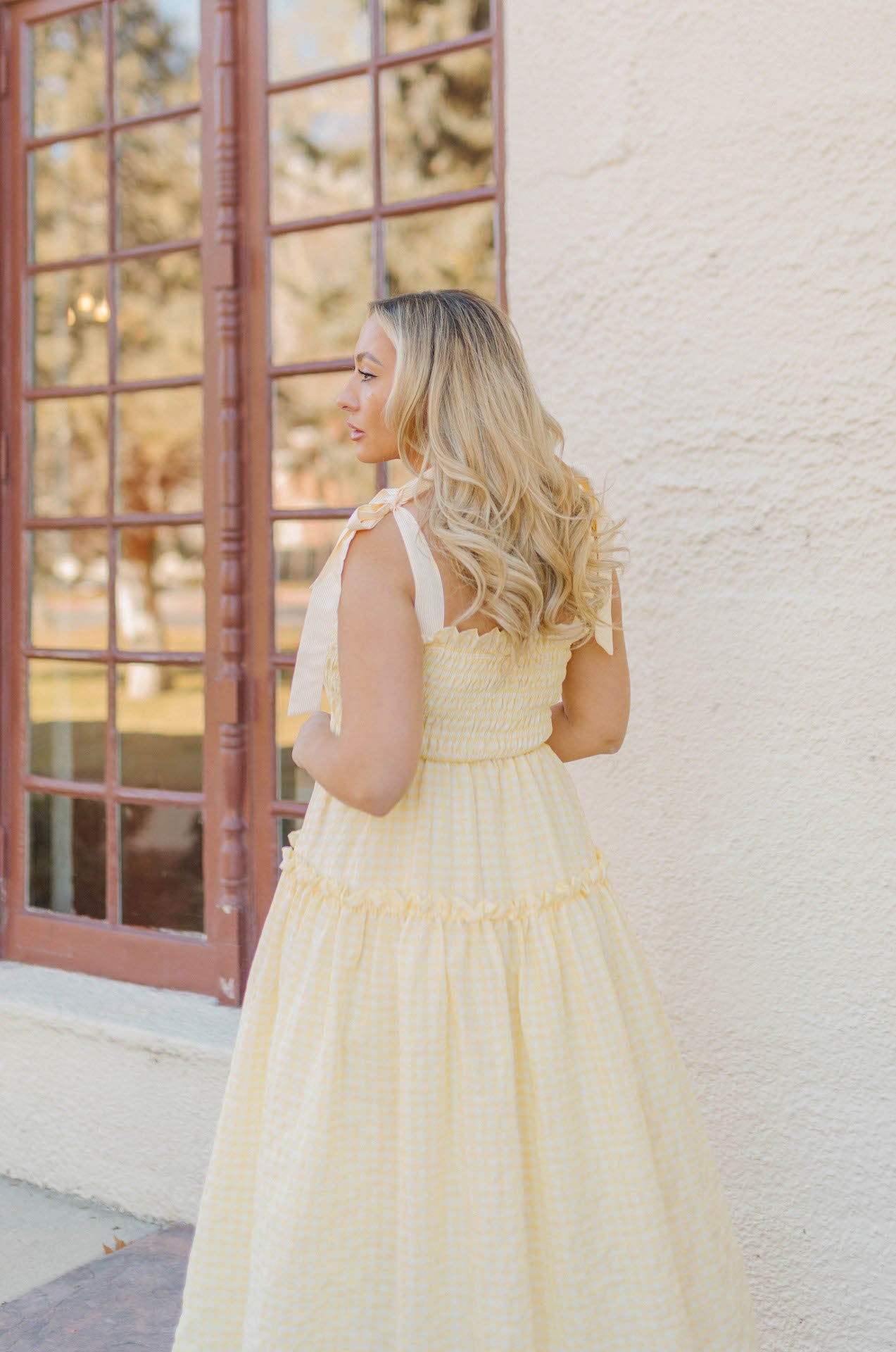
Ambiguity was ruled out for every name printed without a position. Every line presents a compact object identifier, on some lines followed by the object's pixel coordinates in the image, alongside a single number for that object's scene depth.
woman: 1.77
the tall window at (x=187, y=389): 3.11
